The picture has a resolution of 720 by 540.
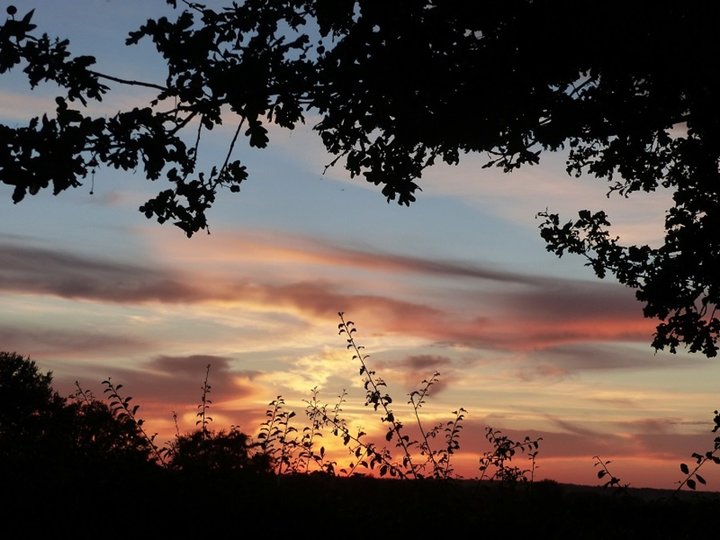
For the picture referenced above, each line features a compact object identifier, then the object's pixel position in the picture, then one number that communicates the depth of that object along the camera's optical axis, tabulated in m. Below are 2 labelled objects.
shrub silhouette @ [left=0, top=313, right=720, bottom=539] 8.17
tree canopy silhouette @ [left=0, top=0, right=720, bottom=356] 9.40
